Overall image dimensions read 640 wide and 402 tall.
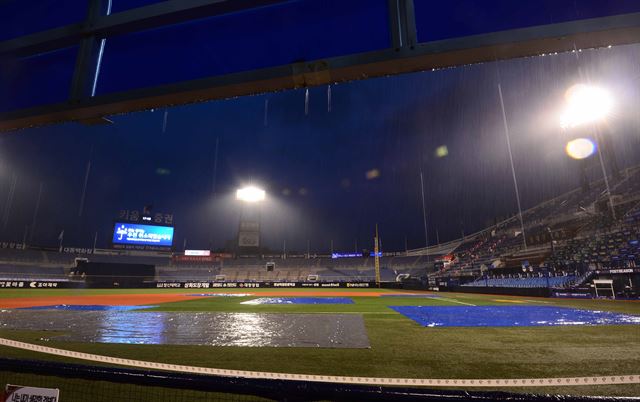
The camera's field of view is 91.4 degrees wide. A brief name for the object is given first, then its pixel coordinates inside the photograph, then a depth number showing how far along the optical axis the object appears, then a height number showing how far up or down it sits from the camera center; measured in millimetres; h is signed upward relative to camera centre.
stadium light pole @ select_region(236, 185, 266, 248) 55984 +14018
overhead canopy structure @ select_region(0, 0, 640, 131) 1576 +1345
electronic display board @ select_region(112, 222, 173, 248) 43312 +5633
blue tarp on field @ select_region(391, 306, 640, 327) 8977 -1422
